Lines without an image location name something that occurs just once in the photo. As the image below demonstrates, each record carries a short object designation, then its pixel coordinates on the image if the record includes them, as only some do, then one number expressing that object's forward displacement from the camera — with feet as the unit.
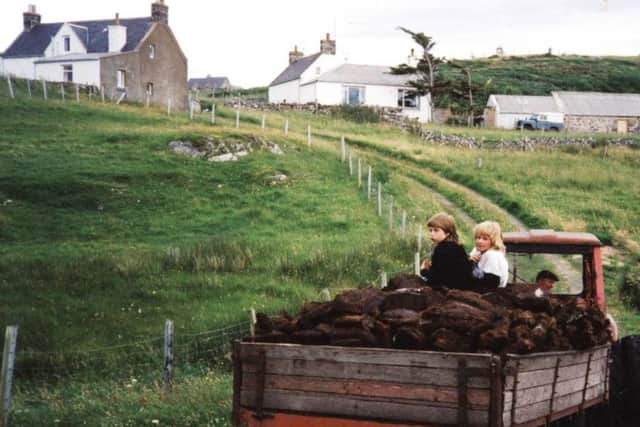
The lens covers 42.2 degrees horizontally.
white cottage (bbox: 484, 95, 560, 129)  260.42
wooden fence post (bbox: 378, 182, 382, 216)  86.79
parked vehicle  244.63
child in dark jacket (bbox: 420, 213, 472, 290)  26.96
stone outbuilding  271.08
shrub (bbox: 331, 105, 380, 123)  215.51
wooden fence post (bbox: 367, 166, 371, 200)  96.85
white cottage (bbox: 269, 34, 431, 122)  236.84
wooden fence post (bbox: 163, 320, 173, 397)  40.22
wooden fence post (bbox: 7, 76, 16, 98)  159.12
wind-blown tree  234.79
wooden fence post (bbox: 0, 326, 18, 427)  35.06
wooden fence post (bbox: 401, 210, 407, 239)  74.79
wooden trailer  19.16
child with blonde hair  28.50
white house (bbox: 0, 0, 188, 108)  196.13
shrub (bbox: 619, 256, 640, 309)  64.08
